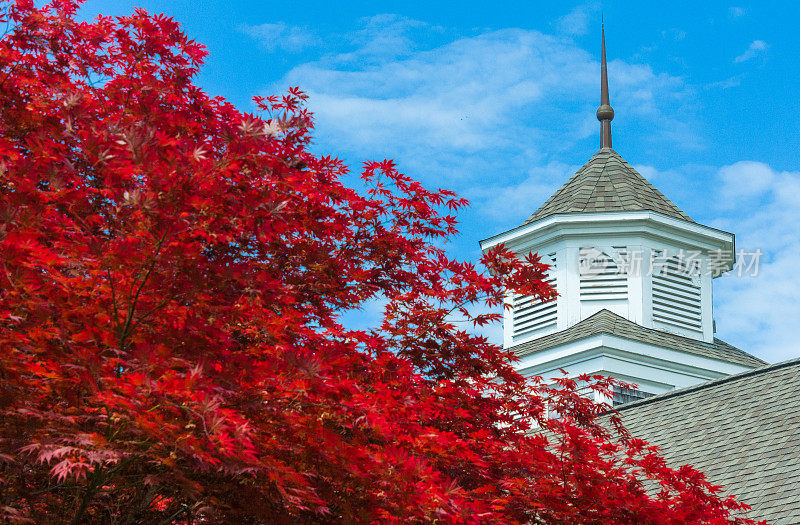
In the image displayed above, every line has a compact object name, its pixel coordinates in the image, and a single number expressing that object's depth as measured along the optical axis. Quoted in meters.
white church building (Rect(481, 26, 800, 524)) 44.22
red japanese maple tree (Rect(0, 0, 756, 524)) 10.36
